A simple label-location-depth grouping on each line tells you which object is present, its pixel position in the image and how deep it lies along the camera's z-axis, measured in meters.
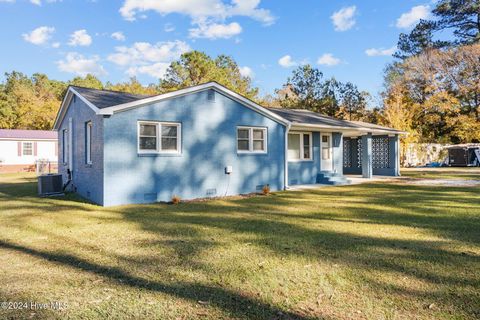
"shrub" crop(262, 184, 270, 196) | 12.13
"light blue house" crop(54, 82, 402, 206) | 9.90
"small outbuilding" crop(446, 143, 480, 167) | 28.53
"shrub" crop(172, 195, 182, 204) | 10.17
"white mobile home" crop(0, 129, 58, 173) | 27.55
